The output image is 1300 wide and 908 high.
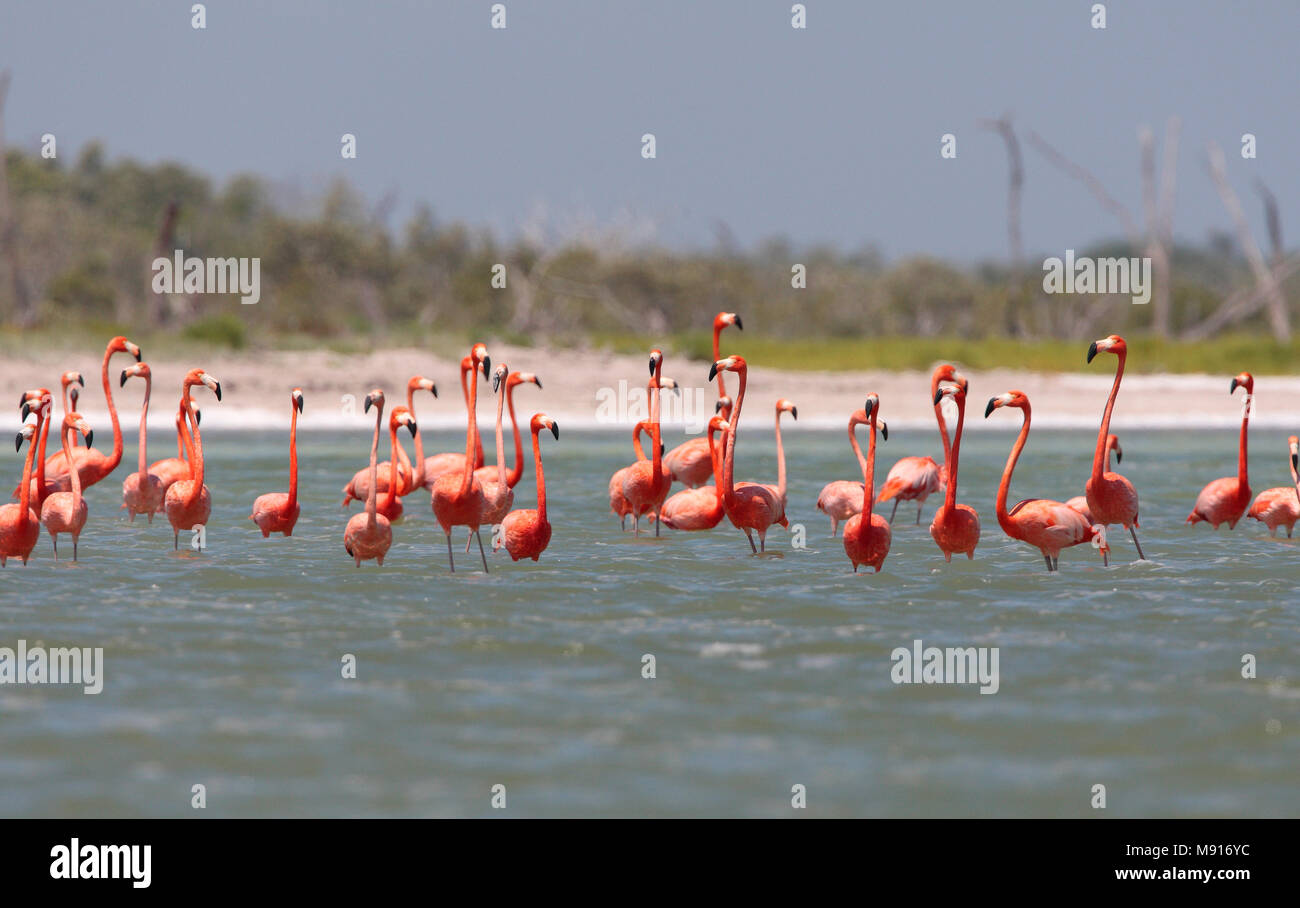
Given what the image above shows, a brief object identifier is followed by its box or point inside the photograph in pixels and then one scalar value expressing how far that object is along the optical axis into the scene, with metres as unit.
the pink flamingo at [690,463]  22.08
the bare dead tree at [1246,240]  68.12
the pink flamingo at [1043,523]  17.31
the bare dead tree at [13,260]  63.97
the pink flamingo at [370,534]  17.28
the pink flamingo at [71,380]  21.52
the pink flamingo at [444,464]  21.53
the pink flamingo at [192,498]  18.77
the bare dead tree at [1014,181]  73.06
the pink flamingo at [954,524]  17.33
